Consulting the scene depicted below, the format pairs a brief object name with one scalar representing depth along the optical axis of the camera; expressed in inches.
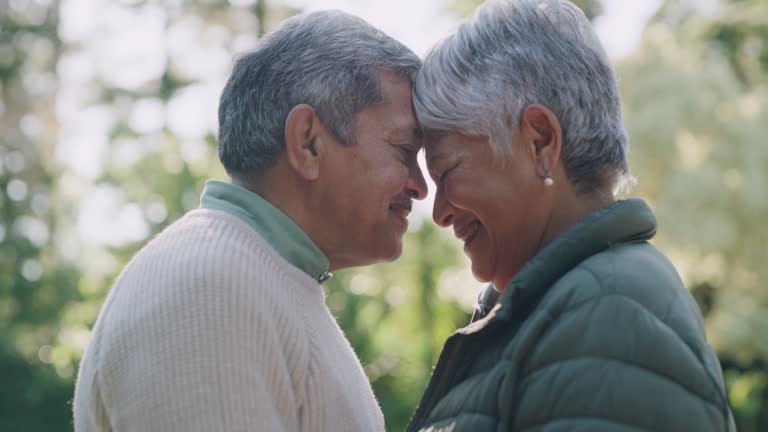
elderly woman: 85.8
